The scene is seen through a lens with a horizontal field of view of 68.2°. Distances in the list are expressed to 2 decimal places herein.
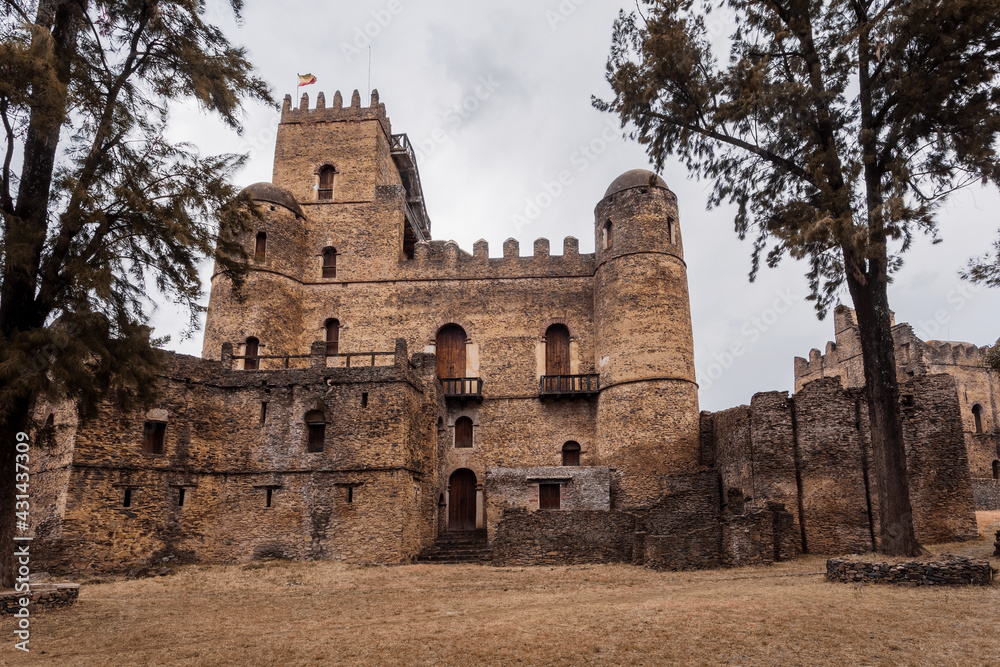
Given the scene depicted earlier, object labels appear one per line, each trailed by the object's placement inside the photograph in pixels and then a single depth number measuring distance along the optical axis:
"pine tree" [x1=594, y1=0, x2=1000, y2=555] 13.16
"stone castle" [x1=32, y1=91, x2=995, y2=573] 18.88
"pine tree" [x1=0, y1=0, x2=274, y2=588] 11.18
